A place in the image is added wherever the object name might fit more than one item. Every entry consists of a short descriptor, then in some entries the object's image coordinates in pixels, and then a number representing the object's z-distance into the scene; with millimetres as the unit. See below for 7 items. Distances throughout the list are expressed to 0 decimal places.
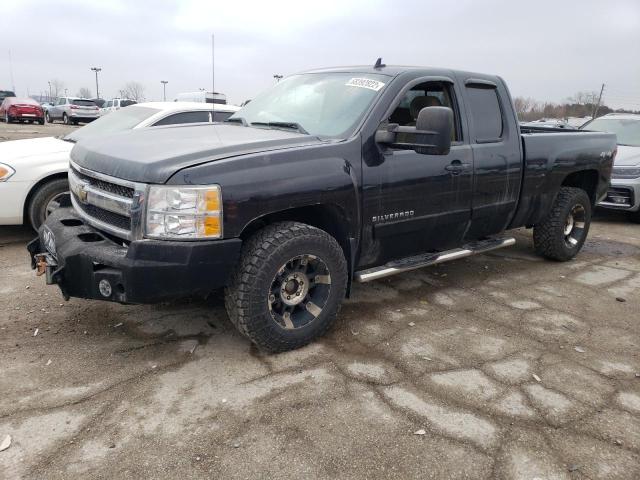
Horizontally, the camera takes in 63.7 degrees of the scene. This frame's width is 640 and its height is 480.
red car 25984
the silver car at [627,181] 7637
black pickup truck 2783
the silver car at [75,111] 28578
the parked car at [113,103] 29320
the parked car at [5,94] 33038
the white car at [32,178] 5008
